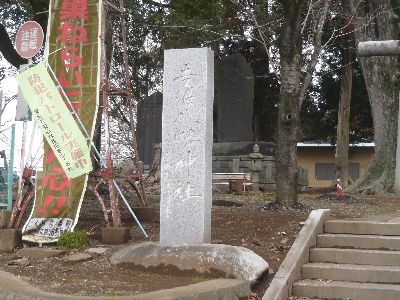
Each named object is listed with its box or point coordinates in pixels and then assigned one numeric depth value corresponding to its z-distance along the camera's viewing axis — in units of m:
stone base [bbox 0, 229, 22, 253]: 8.32
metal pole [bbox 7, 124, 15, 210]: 9.13
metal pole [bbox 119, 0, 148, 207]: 9.84
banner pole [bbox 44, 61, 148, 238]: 8.53
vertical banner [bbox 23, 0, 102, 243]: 8.61
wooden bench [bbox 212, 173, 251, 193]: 19.17
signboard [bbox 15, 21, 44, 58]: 8.79
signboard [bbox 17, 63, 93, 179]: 8.05
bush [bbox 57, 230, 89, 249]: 8.08
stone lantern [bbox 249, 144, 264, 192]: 21.04
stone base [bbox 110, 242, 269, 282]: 6.20
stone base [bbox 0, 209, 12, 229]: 8.86
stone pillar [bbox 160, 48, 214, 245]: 7.11
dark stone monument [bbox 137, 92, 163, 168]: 24.20
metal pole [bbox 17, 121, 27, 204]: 8.64
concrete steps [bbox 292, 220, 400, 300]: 6.26
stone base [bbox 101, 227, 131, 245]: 8.17
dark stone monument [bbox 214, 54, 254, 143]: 22.91
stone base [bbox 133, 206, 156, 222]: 10.12
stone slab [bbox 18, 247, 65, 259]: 7.78
